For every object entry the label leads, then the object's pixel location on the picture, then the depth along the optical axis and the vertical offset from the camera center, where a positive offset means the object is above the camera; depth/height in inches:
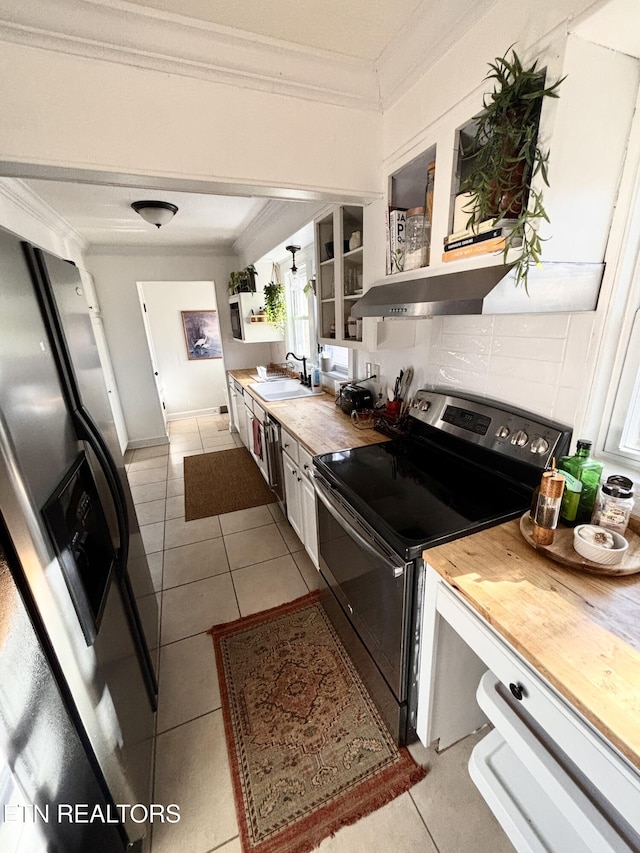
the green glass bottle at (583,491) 42.3 -21.8
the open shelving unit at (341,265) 78.9 +11.3
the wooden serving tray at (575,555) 35.9 -26.3
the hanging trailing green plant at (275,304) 152.3 +5.3
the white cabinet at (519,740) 26.6 -40.8
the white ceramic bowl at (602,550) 36.1 -25.1
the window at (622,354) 39.9 -6.4
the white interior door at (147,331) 170.4 -4.5
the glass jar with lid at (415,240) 54.7 +10.7
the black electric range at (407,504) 45.9 -27.9
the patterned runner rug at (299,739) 46.4 -63.6
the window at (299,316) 144.6 -0.4
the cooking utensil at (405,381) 79.4 -15.7
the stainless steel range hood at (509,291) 39.0 +1.6
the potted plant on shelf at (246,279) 154.3 +16.3
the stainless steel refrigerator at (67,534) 29.5 -20.4
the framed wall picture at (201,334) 219.9 -9.0
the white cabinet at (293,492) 88.1 -45.2
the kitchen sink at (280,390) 124.2 -27.3
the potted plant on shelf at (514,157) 35.9 +15.3
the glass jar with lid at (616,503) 38.8 -21.7
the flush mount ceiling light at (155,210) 101.6 +31.4
